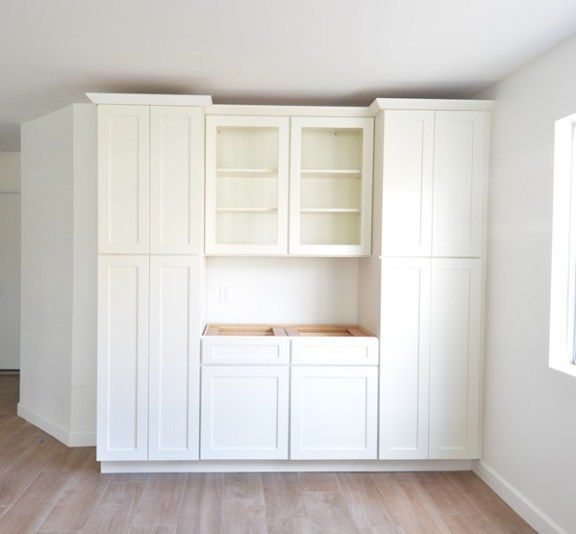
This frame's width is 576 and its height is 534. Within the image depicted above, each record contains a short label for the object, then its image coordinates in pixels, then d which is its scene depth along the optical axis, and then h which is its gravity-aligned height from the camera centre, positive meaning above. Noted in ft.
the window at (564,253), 7.77 +0.12
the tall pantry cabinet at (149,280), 9.49 -0.57
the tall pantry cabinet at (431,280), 9.67 -0.46
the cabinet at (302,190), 10.13 +1.53
